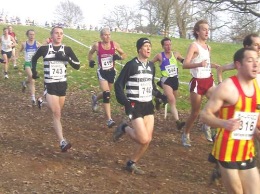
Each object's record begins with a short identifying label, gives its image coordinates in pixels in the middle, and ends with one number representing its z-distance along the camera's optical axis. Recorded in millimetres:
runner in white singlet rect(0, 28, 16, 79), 16859
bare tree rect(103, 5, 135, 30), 57656
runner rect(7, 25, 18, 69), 17755
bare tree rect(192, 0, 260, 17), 11289
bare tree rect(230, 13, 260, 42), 13374
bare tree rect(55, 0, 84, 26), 69500
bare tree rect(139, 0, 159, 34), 18898
